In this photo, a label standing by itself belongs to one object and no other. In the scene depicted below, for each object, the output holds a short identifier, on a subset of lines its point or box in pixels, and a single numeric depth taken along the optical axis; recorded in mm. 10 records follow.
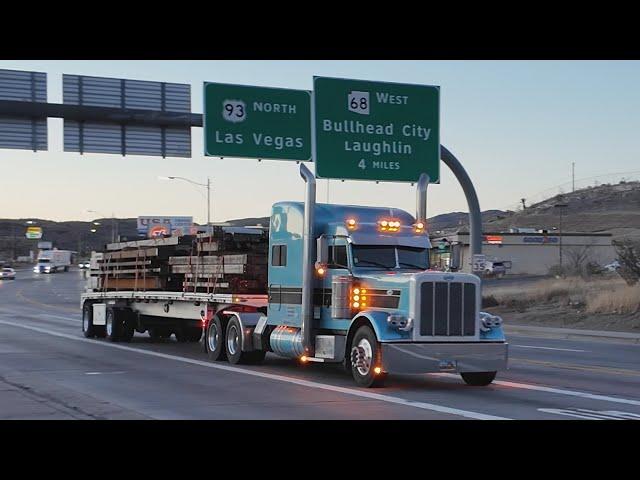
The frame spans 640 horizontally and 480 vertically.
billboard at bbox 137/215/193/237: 113438
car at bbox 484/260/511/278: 81106
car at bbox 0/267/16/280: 107438
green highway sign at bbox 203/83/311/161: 26406
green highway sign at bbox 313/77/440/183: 25203
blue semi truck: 15867
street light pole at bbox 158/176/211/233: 56069
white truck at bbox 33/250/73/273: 129250
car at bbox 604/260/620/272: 69800
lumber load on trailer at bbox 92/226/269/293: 20766
